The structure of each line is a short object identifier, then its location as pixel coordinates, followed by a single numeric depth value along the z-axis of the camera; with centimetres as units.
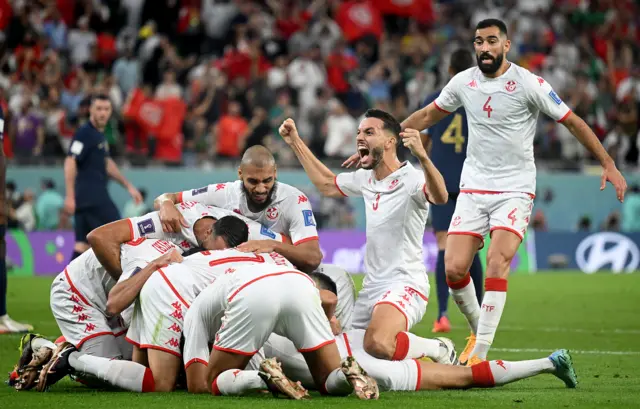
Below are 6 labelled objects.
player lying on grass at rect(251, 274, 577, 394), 1410
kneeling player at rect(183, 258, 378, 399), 1305
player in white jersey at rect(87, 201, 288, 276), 1541
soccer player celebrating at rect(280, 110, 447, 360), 1606
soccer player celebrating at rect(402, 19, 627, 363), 1717
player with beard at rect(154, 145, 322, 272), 1580
